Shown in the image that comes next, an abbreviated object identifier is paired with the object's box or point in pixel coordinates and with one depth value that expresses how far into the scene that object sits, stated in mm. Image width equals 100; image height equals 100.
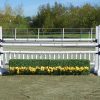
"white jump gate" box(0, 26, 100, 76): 12859
